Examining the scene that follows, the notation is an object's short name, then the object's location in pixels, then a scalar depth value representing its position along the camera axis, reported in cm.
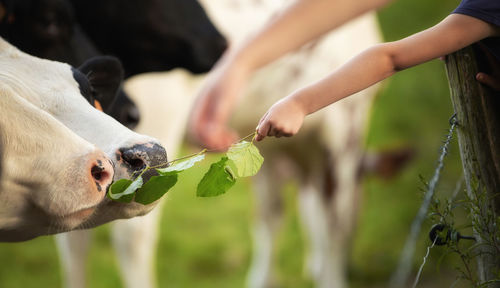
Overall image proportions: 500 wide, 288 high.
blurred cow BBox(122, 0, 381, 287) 522
